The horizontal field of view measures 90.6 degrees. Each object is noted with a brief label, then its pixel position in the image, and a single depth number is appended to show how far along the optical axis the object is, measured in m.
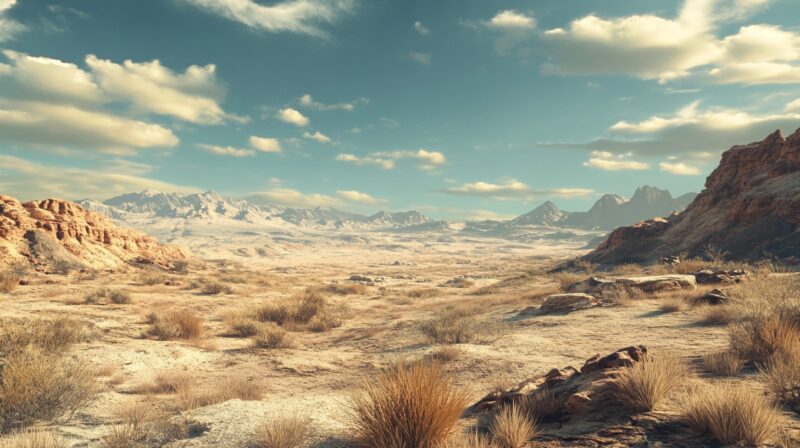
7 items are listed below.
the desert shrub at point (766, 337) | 5.61
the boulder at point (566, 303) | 13.45
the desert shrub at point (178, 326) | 11.37
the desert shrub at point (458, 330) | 10.48
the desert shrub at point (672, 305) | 11.30
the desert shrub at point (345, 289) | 26.33
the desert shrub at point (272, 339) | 10.74
